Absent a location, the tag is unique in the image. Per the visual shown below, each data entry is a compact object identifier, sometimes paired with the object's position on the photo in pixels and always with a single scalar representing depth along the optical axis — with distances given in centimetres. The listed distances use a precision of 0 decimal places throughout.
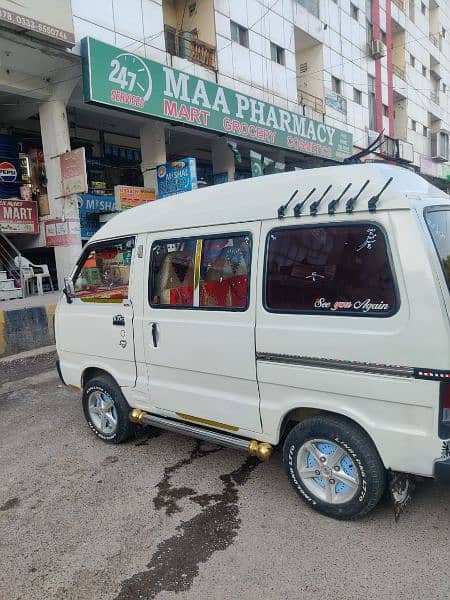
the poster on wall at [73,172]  1145
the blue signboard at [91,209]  1430
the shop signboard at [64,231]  1229
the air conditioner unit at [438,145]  3297
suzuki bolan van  251
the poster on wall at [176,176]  1320
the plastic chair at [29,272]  1218
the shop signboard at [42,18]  911
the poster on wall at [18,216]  1276
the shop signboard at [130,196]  1386
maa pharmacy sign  1059
